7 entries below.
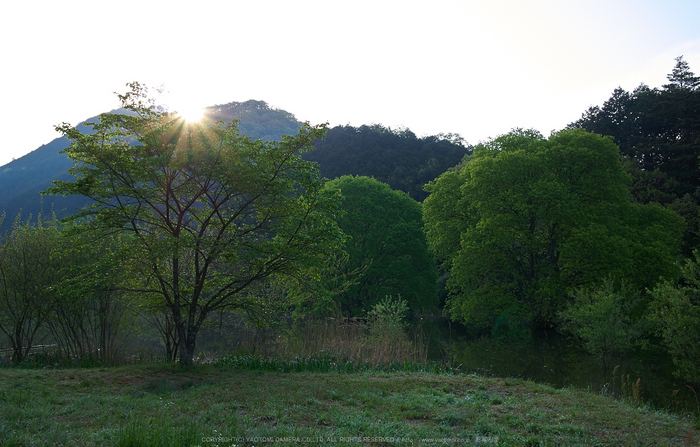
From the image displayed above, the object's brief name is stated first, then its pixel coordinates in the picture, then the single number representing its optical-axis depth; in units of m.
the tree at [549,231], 21.20
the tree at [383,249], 29.11
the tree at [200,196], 9.52
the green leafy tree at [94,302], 9.64
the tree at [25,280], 12.73
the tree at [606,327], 13.96
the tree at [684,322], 11.26
